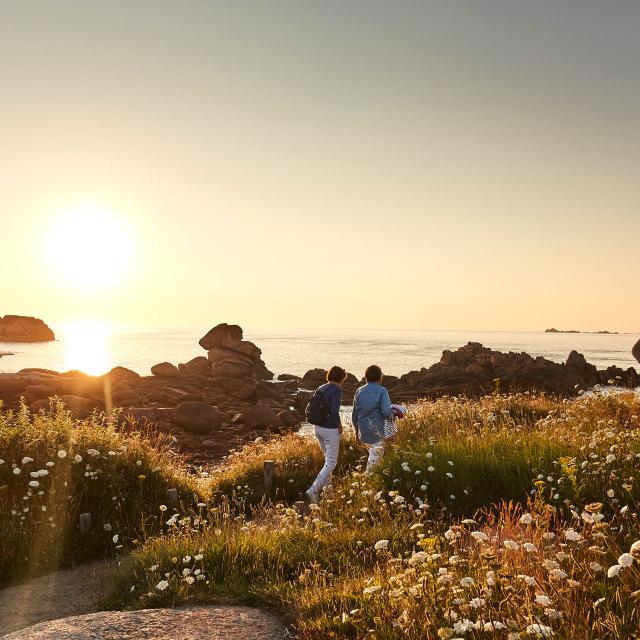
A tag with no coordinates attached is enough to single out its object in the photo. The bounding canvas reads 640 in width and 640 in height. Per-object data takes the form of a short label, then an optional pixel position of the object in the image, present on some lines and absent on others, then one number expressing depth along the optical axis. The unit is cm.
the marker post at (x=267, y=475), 1383
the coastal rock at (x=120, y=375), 4960
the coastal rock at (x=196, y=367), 5738
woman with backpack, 1190
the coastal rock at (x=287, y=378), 6205
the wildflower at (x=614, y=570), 352
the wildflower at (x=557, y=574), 373
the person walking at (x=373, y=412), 1202
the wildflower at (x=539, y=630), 333
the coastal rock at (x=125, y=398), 3803
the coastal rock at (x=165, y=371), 5422
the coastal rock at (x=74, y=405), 3216
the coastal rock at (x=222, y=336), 6251
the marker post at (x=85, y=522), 993
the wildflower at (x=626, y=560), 345
